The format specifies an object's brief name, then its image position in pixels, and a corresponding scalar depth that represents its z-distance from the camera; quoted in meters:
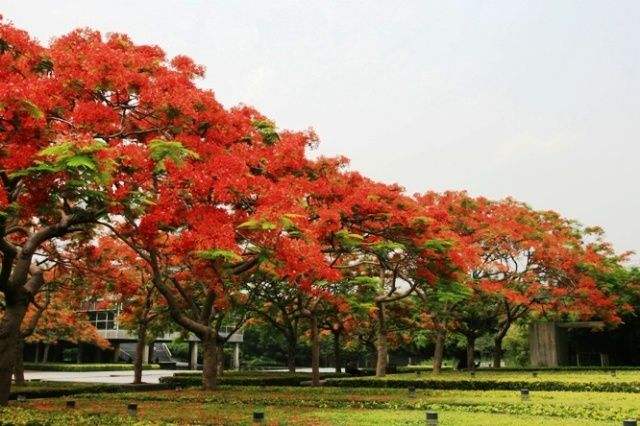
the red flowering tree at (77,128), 12.57
